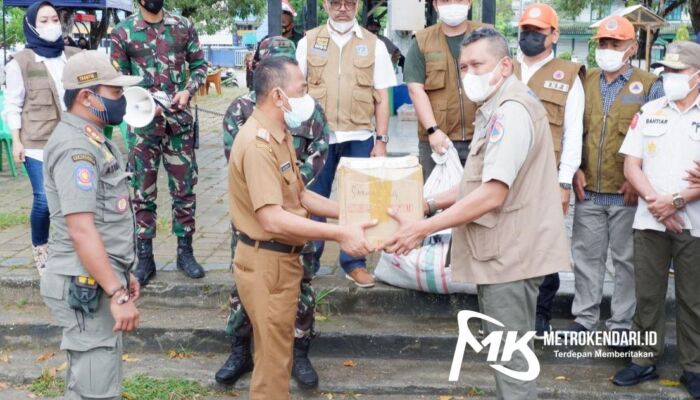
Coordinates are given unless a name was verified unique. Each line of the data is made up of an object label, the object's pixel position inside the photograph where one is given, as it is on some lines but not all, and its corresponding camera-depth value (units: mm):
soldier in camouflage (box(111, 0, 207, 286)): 5270
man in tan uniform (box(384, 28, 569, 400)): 3381
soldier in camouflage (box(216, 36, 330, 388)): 4328
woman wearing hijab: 5367
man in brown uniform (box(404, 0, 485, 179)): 5074
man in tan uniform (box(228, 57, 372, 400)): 3422
